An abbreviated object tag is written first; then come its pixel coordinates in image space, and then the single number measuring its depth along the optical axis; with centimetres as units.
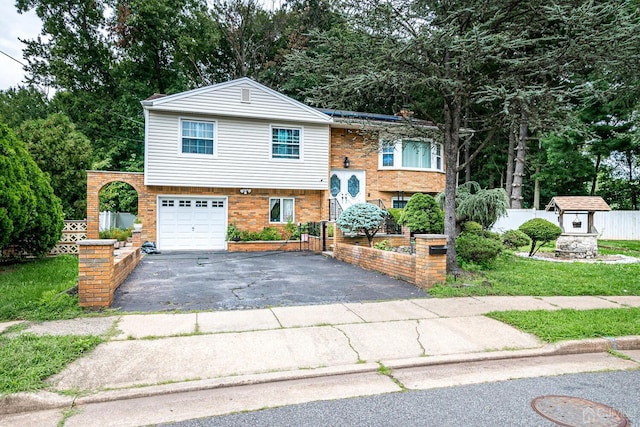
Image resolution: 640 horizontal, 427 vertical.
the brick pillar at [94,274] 611
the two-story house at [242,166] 1551
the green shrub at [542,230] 1243
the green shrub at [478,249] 990
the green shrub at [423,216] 1196
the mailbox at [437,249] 791
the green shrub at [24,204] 845
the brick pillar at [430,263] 789
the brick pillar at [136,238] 1427
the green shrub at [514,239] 1238
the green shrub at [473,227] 1134
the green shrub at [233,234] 1625
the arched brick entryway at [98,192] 1469
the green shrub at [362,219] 1242
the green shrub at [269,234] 1652
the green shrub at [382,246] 1195
